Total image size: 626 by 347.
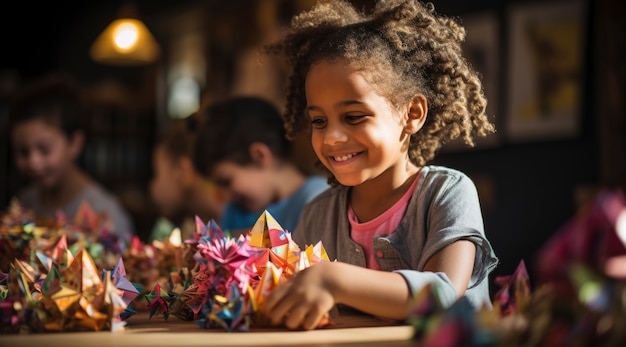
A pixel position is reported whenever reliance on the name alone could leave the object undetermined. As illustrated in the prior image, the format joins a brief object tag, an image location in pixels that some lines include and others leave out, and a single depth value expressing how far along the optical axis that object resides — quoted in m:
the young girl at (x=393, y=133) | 1.49
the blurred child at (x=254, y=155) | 3.00
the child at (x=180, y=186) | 3.83
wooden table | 0.99
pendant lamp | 4.69
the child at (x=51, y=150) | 3.84
